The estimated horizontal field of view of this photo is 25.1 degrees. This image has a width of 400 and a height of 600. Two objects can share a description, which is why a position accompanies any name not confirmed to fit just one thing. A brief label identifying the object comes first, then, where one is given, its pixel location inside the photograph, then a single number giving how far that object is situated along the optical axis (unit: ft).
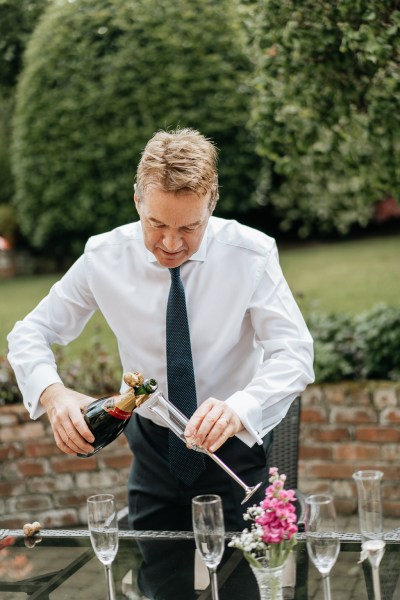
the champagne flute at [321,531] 5.90
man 8.13
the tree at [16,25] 25.63
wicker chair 10.75
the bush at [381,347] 15.28
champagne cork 8.68
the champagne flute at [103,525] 6.53
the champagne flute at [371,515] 6.07
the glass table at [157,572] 6.89
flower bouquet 5.77
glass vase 6.04
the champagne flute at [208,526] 5.97
